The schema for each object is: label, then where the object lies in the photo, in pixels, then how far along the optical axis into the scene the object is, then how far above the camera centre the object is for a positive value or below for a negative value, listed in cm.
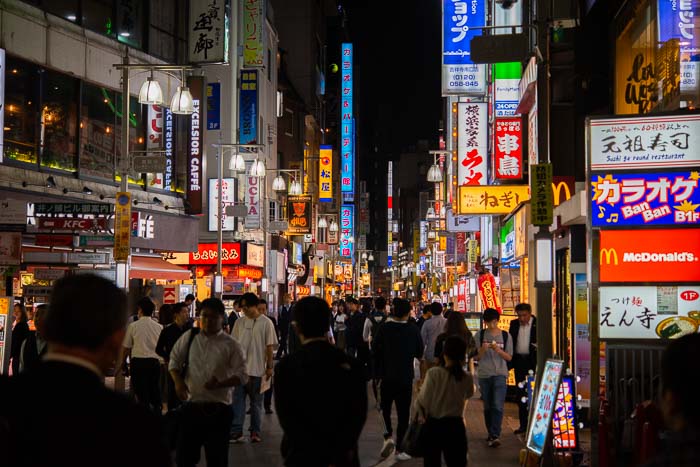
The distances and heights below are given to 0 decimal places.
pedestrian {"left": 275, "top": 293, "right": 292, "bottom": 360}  2575 -169
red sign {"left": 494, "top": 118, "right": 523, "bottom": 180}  2470 +305
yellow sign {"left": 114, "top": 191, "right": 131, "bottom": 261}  1834 +75
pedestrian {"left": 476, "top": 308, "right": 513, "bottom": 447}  1428 -169
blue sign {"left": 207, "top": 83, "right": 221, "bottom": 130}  4138 +712
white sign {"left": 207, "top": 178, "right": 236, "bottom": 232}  4175 +290
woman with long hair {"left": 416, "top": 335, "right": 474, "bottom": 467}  912 -140
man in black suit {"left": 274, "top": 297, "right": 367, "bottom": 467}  604 -92
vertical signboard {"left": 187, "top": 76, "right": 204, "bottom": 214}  3234 +354
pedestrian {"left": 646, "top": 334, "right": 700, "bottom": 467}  293 -46
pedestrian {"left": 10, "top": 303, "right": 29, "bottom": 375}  1555 -121
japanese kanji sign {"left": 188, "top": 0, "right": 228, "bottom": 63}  2909 +730
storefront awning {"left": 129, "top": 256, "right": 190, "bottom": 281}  2533 -16
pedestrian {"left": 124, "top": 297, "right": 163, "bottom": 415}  1446 -141
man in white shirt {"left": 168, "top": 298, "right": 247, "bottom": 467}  846 -111
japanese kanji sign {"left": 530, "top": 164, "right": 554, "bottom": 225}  1171 +89
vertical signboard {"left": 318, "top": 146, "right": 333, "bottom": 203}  6694 +642
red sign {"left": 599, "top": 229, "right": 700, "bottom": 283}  1140 +13
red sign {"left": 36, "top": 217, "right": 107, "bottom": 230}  2019 +86
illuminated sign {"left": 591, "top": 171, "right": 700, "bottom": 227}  1130 +81
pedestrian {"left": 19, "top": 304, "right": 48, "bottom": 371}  1341 -122
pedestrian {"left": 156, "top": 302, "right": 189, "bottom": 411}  1287 -102
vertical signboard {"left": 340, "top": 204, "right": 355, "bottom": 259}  10419 +393
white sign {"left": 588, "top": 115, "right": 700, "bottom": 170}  1133 +150
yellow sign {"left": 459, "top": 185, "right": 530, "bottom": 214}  2517 +183
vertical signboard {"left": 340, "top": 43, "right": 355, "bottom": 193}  10019 +1489
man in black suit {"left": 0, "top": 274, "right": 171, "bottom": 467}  288 -46
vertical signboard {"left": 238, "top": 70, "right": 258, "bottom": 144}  4138 +694
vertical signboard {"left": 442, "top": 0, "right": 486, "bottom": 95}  2842 +678
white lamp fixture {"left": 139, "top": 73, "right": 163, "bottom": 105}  1938 +356
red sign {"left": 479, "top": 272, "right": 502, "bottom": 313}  2486 -75
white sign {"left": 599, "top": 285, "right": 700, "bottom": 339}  1148 -57
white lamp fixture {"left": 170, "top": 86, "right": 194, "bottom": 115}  1991 +346
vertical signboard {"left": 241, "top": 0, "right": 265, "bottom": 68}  4166 +1043
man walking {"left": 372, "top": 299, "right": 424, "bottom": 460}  1298 -133
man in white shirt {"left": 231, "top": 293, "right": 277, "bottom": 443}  1448 -139
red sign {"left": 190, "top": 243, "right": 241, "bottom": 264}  4028 +44
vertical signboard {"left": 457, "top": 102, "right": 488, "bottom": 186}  3041 +397
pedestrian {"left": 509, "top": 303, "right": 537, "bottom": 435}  1586 -135
